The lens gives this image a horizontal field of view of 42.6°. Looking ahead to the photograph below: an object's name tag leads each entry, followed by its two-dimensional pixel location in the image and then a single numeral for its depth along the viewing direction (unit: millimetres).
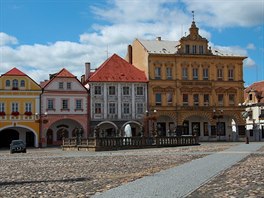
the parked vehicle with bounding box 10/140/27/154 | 30093
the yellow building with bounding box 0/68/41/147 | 41474
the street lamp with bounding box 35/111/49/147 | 41838
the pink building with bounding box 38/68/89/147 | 42395
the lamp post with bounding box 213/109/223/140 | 46082
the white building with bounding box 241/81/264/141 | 49726
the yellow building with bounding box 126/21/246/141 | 45268
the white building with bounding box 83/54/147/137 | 43531
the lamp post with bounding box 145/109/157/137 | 43296
